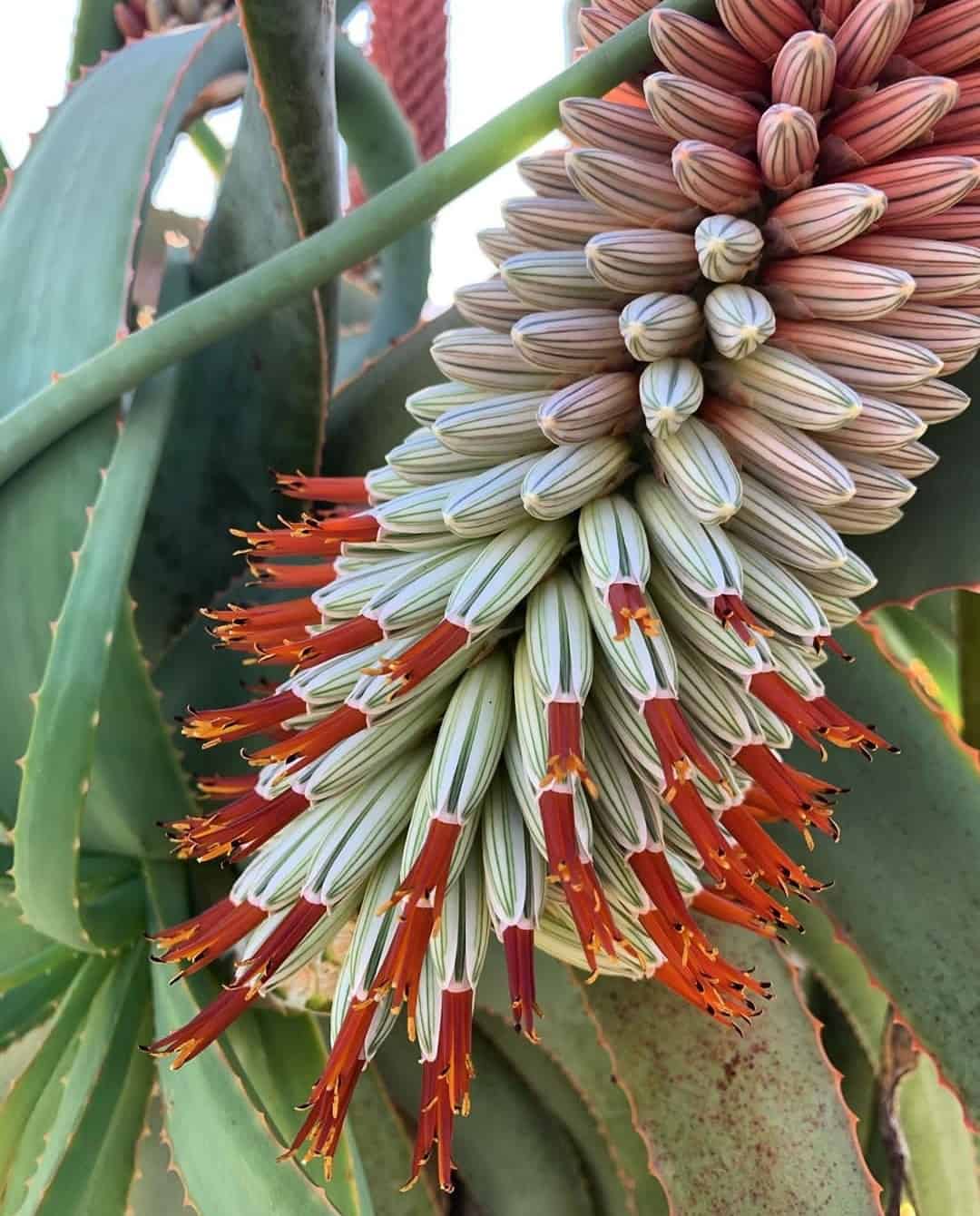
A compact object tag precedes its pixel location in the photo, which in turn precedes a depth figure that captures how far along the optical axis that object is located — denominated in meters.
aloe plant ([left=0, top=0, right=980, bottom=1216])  0.29
